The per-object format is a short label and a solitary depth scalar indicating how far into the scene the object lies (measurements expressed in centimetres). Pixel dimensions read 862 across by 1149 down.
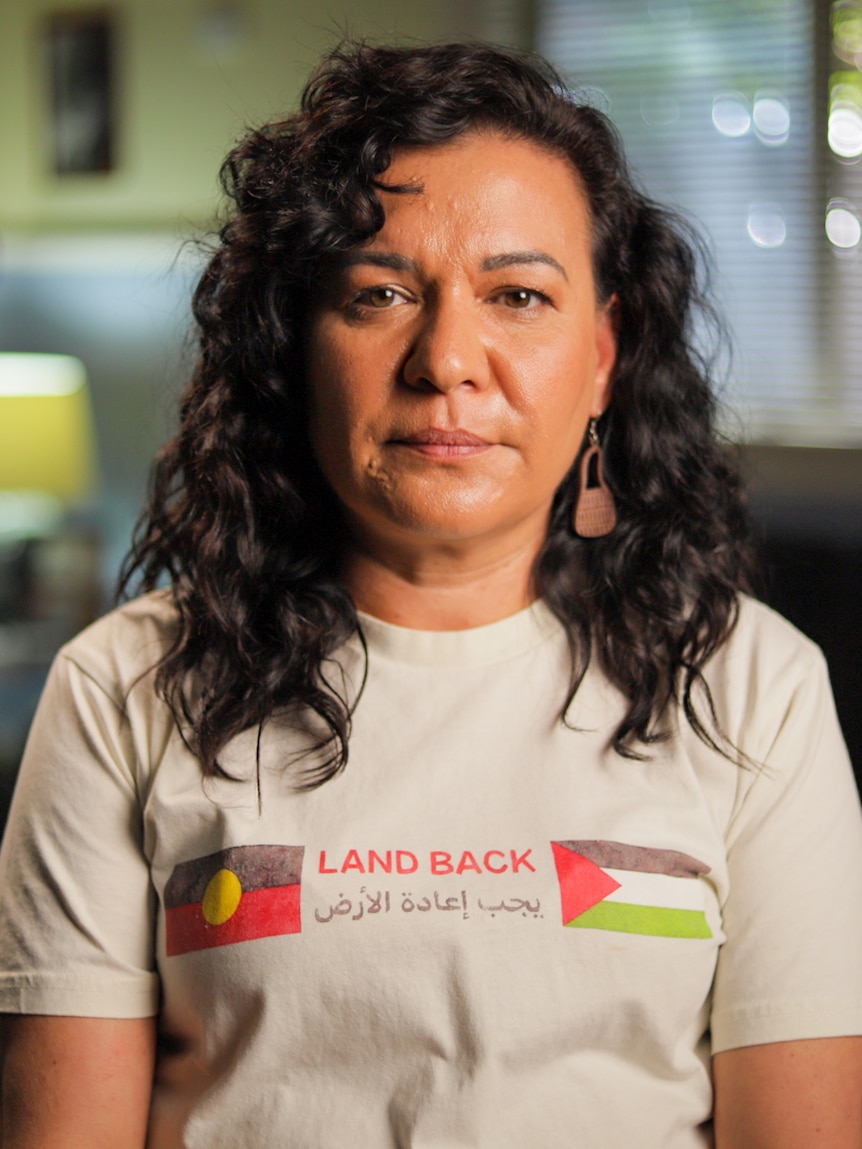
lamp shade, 329
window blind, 283
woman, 101
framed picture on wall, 337
